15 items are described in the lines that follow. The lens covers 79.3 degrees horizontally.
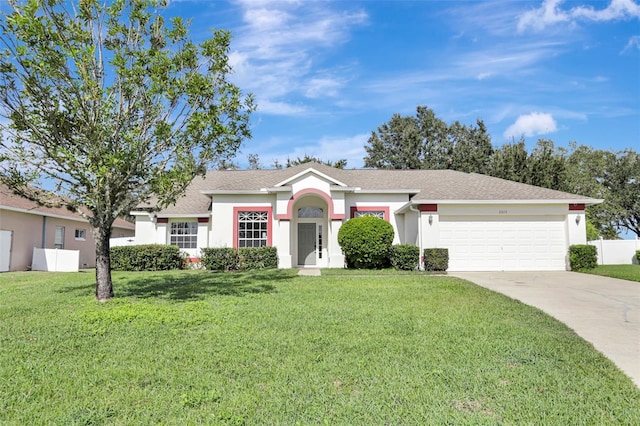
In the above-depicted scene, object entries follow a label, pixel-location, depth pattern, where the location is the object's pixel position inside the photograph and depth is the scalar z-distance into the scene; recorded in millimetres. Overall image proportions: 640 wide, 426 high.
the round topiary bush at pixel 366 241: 16438
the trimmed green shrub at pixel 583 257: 15852
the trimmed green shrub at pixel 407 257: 16469
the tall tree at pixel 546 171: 25672
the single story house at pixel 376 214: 16469
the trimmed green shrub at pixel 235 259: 17828
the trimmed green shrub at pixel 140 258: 18000
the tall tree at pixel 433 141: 38459
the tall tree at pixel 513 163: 26500
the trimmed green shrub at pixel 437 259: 15883
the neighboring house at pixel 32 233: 17989
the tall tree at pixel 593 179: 37406
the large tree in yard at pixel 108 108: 8383
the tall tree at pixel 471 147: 35219
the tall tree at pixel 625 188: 38344
